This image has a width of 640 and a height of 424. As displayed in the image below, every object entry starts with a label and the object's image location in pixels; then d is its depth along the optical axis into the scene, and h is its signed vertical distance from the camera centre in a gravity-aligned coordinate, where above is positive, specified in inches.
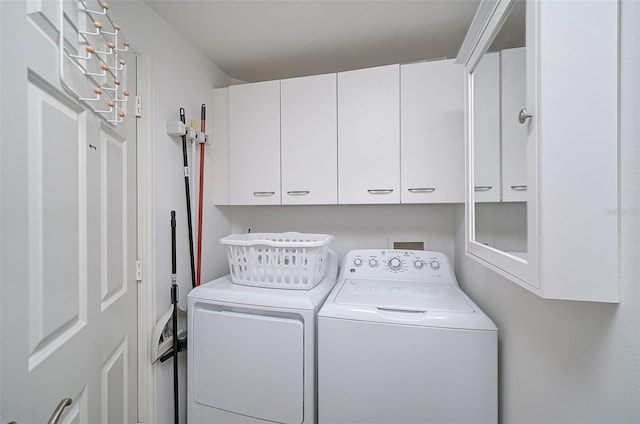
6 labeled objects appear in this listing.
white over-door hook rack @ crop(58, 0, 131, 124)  26.9 +18.0
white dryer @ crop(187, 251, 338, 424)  49.7 -28.9
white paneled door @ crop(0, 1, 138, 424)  20.3 -2.3
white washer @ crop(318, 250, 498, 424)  42.9 -26.1
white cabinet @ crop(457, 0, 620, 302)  21.5 +5.1
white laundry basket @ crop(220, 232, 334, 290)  57.0 -11.6
